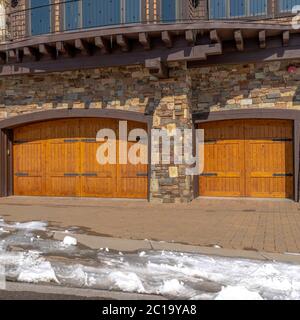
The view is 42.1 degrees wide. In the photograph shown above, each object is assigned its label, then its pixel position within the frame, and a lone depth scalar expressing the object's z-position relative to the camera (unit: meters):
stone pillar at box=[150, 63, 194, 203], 11.27
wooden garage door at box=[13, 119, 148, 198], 12.51
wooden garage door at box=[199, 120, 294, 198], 11.48
